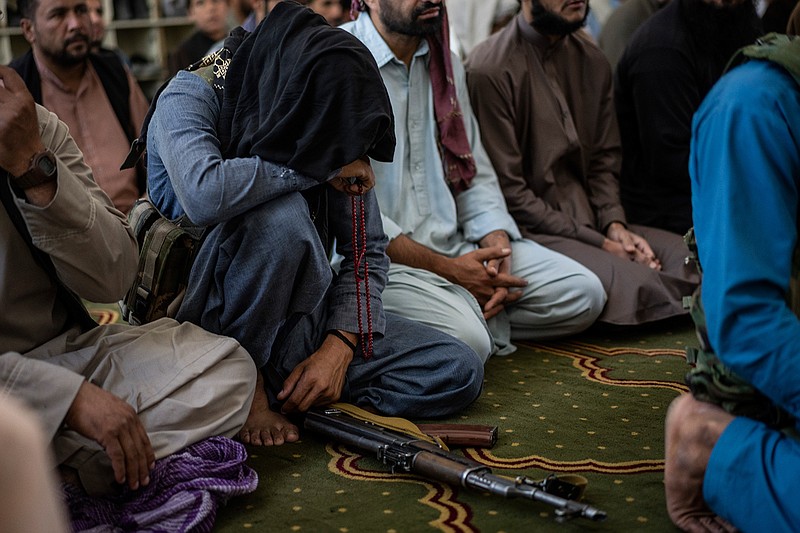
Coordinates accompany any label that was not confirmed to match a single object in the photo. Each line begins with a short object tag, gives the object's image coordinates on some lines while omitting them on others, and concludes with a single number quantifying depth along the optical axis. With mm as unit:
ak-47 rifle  1797
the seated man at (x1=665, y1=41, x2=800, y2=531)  1556
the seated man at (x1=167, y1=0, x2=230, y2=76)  5965
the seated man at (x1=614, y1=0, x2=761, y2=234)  3758
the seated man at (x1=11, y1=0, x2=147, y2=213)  4055
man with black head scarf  2188
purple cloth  1810
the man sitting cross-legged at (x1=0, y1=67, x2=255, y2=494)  1796
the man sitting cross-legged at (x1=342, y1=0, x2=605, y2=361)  3059
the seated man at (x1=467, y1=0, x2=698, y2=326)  3434
